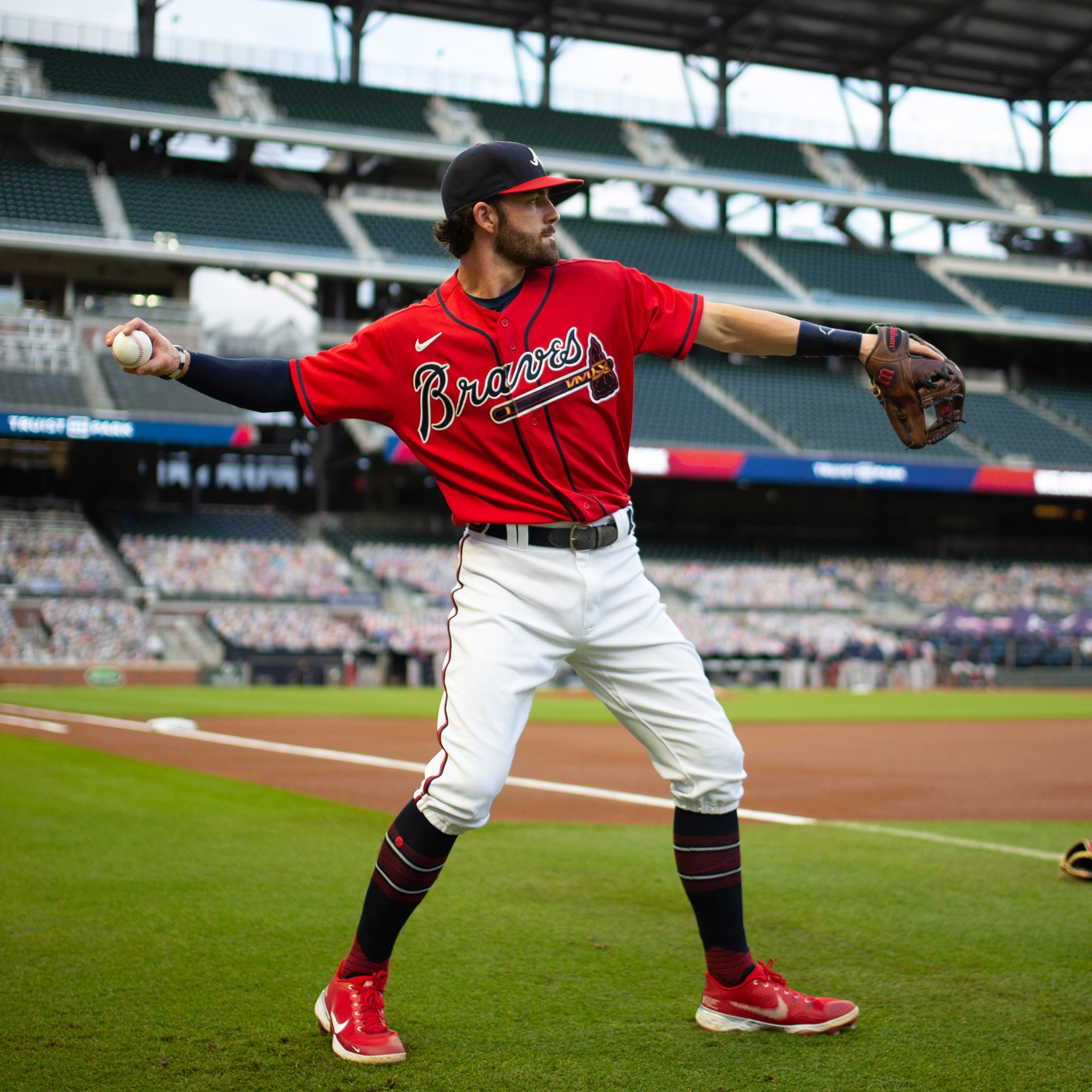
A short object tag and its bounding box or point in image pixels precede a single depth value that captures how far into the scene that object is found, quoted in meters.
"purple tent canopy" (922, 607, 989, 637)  27.47
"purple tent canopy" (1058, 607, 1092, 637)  27.86
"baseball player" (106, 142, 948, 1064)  2.93
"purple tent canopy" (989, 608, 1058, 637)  27.64
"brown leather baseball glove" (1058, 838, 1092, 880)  4.56
